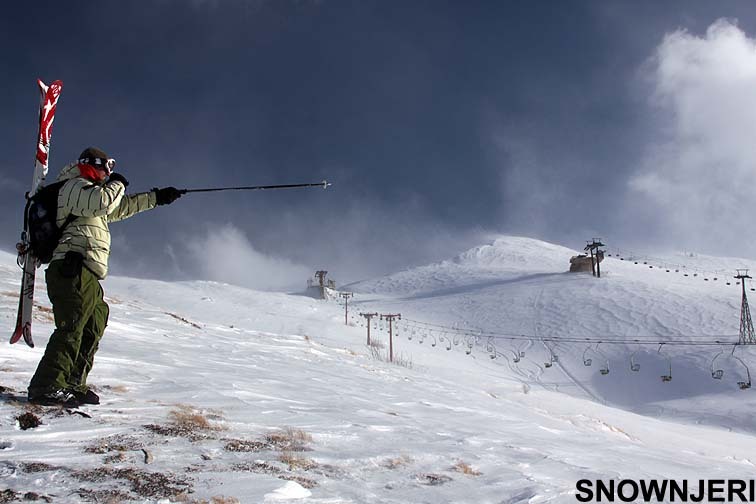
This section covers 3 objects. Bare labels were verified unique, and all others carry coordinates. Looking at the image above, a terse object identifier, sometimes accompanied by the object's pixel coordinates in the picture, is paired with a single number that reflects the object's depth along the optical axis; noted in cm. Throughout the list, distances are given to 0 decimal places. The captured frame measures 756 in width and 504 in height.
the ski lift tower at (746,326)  3955
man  457
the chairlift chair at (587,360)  3710
